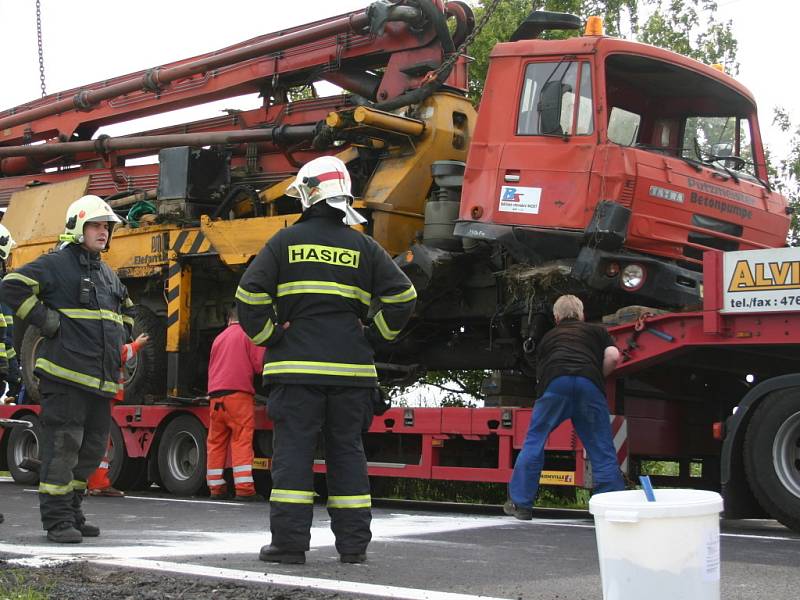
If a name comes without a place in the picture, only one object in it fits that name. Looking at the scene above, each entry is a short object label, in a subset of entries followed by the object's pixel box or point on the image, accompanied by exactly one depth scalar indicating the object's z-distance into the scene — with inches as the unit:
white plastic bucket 146.9
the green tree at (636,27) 792.9
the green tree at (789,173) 1012.5
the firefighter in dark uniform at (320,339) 225.1
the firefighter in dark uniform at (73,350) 264.5
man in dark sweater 317.4
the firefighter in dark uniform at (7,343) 323.3
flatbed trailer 303.6
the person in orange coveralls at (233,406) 416.5
